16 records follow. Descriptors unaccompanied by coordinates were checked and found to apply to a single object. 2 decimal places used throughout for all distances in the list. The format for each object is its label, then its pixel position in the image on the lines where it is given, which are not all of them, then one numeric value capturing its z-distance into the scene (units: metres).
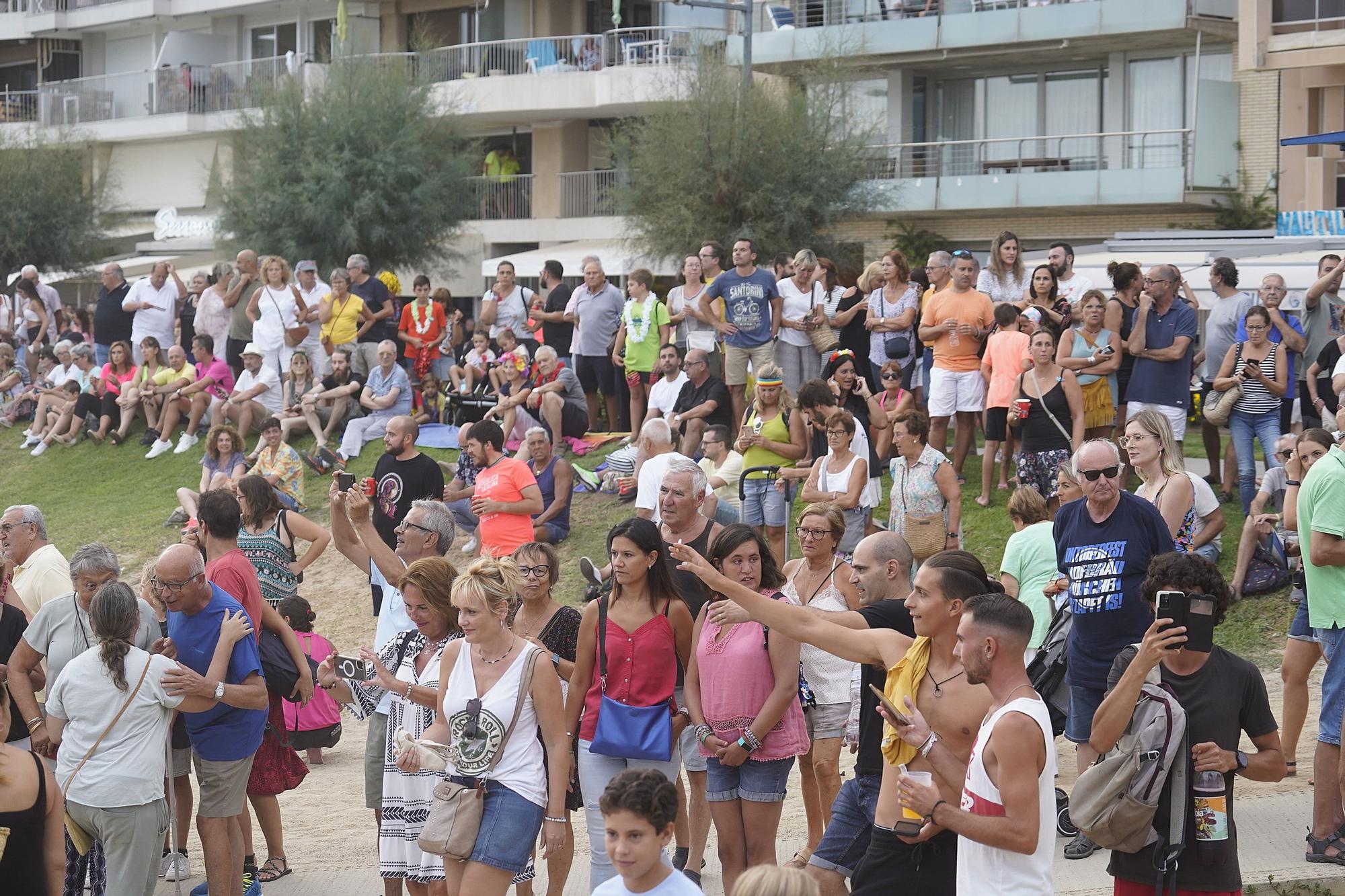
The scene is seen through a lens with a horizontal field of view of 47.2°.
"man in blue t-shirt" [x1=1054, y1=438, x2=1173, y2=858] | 7.29
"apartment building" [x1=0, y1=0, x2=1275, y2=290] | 26.66
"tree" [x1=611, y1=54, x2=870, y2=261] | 23.94
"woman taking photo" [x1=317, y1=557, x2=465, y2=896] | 6.79
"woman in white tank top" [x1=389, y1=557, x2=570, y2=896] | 6.27
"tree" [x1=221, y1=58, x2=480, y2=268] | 27.00
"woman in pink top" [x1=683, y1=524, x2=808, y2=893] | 6.71
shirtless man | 5.29
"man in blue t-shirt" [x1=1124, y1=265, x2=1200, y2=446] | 13.22
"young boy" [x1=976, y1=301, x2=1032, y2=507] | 13.65
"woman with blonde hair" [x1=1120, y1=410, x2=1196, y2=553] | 8.58
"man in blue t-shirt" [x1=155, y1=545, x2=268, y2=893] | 7.32
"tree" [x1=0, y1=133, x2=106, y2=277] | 32.84
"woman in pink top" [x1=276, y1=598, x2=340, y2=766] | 9.89
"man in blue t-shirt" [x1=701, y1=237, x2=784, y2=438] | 15.56
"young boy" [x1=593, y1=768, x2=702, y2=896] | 4.80
